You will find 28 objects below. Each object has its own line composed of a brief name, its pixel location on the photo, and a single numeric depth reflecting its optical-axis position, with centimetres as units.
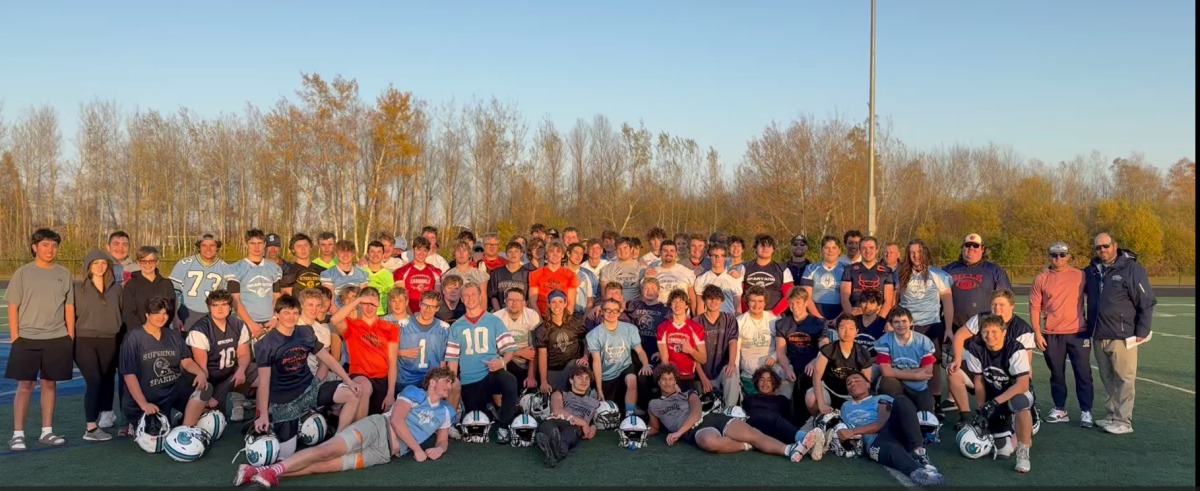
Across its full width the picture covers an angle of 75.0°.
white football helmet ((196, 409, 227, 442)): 621
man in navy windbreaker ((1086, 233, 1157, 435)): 688
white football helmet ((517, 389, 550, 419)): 685
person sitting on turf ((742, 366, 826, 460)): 585
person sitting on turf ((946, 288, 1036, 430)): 636
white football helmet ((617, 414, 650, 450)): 631
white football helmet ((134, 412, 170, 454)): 603
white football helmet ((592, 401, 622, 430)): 678
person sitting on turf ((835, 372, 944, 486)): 541
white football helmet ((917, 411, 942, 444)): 627
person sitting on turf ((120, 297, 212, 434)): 631
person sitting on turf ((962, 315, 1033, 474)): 584
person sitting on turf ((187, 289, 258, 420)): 649
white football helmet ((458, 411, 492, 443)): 650
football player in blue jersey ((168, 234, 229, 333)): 773
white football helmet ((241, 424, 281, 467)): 546
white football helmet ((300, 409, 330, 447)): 614
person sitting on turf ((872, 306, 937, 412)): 659
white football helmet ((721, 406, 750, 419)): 634
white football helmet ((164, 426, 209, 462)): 579
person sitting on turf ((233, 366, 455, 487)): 533
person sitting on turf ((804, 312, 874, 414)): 662
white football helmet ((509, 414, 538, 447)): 638
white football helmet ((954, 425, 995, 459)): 588
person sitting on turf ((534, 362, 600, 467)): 590
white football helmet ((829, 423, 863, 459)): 598
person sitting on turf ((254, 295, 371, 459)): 621
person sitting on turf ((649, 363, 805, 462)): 603
